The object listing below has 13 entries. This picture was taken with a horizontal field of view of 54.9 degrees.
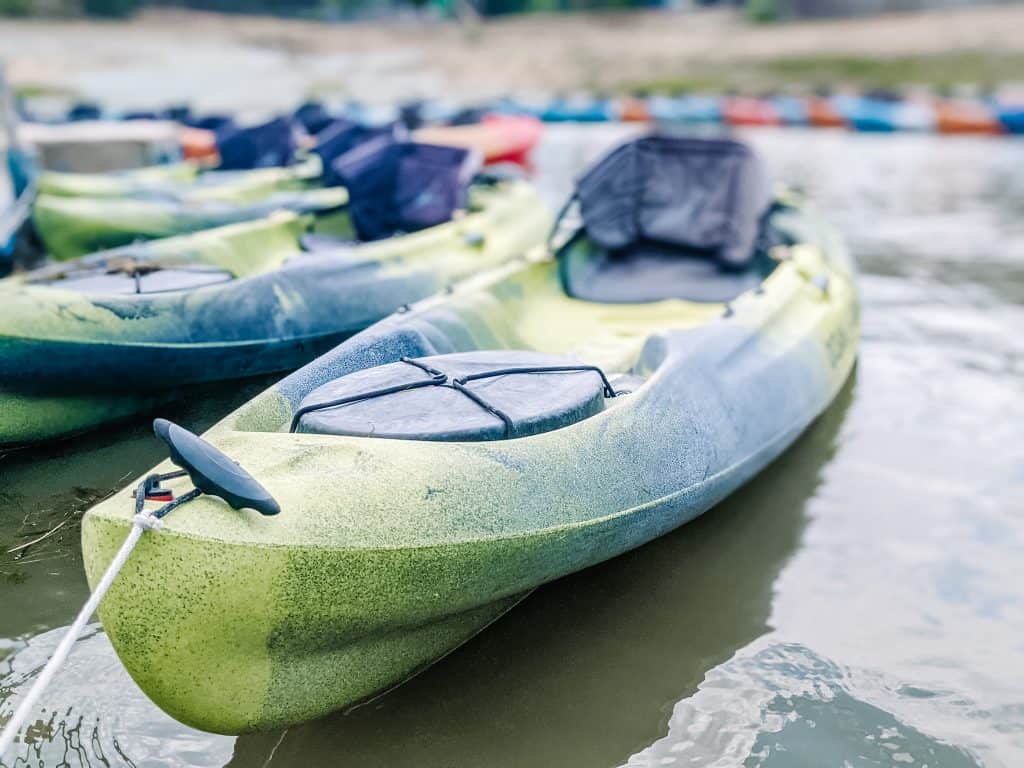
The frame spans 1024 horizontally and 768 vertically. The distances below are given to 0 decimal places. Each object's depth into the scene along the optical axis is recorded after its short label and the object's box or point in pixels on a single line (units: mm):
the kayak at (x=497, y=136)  11109
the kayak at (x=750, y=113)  15836
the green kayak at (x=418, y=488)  2131
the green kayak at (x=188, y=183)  6879
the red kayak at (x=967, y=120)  13859
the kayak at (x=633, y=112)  16406
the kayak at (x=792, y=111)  15703
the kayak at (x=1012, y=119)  13711
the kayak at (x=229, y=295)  4051
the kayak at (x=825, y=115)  15177
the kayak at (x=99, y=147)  8898
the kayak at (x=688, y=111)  15883
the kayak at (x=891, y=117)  14328
